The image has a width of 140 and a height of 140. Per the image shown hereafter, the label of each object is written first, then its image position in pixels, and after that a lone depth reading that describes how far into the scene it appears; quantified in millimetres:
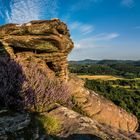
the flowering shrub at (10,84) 3160
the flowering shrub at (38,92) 3335
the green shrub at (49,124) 2705
